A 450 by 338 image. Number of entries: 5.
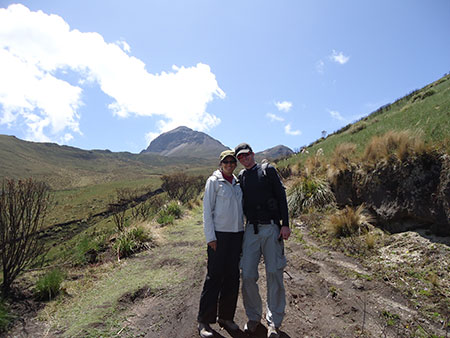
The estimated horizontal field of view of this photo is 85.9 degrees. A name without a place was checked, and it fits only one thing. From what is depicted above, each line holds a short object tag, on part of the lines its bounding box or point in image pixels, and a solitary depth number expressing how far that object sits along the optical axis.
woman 2.96
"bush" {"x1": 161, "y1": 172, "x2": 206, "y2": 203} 20.67
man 2.96
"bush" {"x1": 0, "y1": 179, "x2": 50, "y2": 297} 4.37
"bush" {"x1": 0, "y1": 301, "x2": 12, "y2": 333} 3.27
